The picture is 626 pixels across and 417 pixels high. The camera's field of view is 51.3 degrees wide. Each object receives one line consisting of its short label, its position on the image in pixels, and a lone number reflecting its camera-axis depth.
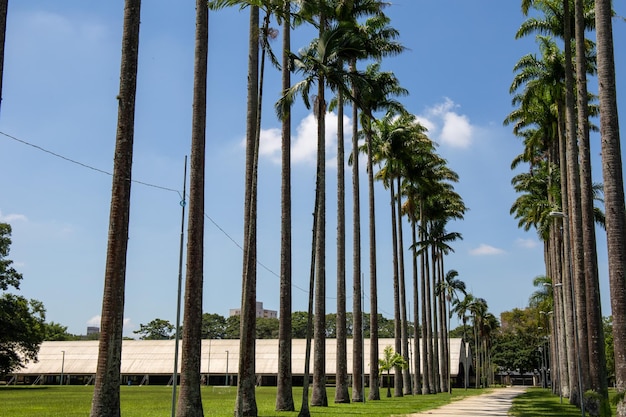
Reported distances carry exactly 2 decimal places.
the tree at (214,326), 141.50
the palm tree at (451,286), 80.35
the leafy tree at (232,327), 138.10
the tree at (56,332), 122.84
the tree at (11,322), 64.56
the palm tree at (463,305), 106.12
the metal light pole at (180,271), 17.78
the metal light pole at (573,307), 26.34
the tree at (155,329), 141.00
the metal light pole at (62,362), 101.10
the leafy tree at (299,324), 135.50
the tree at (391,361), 49.59
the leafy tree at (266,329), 138.62
